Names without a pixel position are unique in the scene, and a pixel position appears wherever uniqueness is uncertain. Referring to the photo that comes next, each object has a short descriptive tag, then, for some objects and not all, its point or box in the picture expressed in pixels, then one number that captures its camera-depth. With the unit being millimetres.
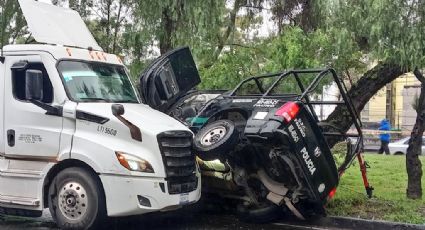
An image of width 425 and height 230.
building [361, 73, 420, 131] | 44062
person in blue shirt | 25267
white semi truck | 7070
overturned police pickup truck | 7305
